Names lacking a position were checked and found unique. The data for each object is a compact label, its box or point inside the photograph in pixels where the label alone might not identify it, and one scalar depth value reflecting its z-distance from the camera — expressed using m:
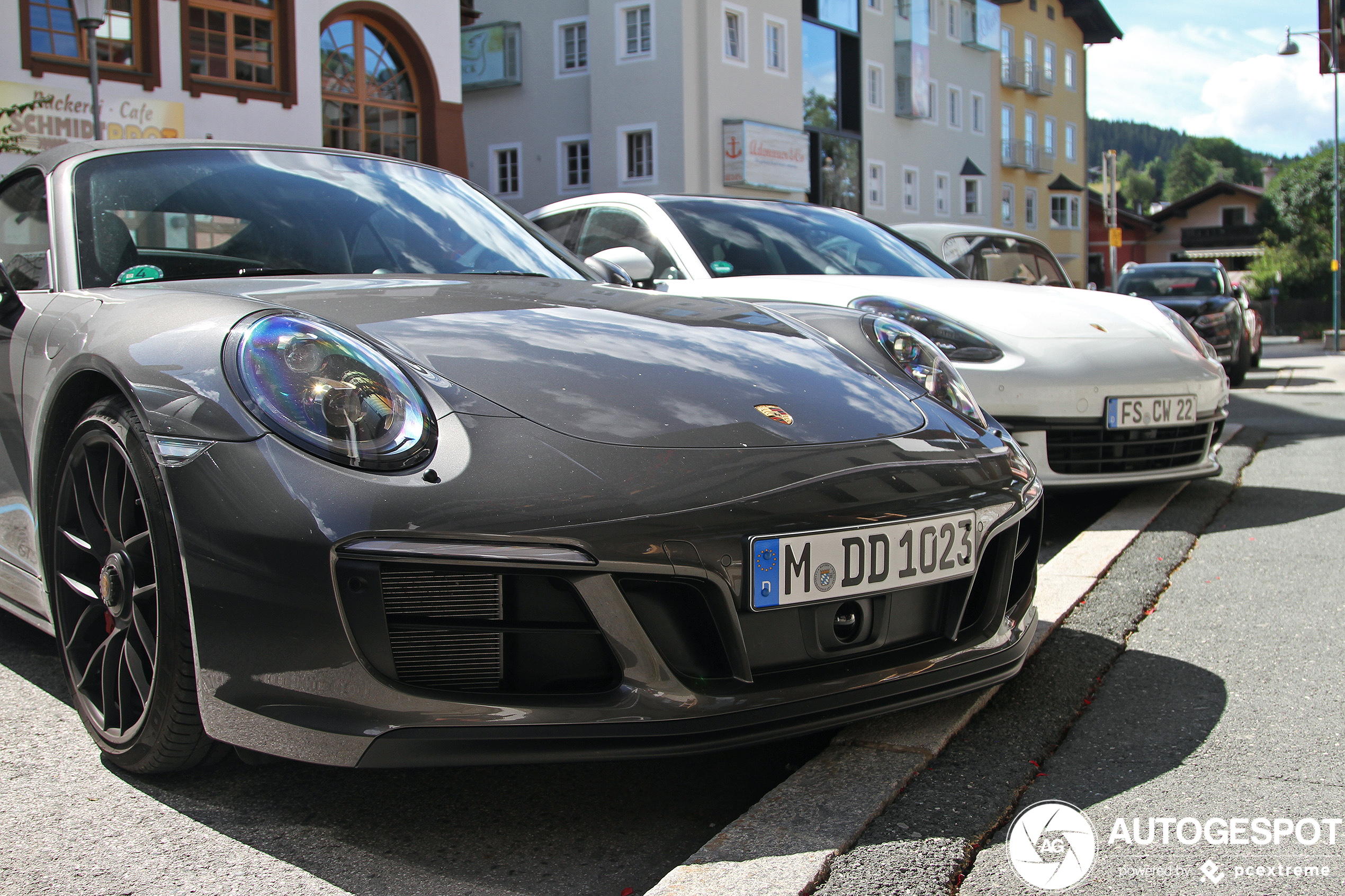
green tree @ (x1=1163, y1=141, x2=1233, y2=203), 136.25
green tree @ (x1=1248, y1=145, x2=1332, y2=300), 39.44
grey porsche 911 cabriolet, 1.78
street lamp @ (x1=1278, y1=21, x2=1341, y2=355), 25.11
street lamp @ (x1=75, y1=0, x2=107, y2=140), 9.75
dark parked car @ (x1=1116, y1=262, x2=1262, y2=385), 12.66
